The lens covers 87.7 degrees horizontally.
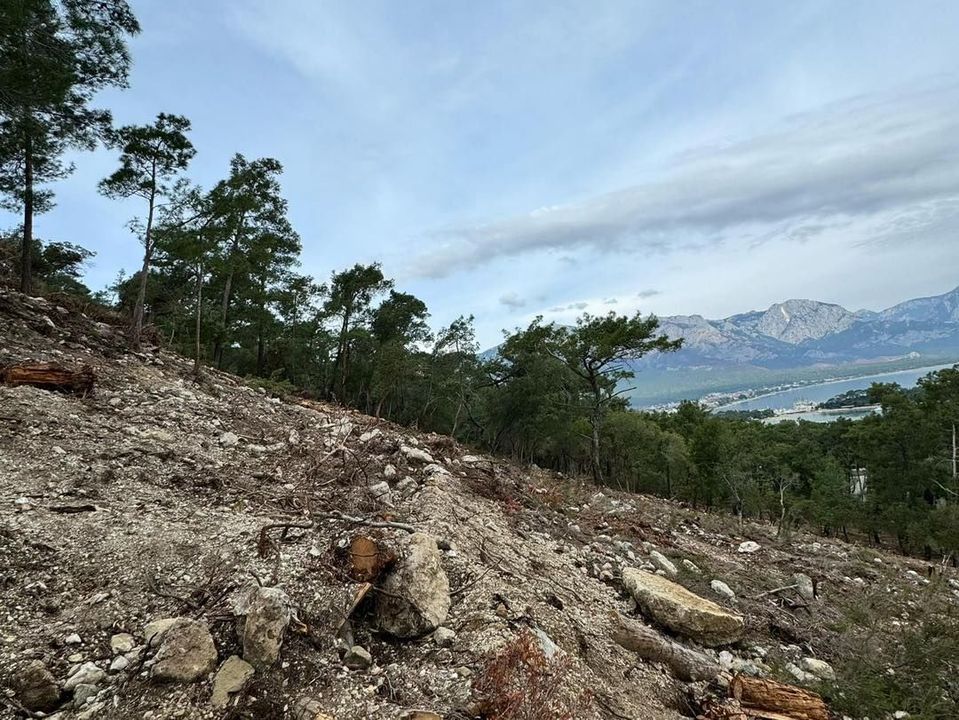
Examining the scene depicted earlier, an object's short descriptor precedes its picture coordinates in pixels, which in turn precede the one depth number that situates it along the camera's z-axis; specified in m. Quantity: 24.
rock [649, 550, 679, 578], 6.61
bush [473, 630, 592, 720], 3.19
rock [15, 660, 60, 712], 2.98
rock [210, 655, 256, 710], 3.07
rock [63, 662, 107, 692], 3.12
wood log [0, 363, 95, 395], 7.52
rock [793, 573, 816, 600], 6.79
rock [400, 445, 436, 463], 7.90
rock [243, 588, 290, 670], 3.34
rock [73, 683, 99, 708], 3.04
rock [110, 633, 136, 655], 3.39
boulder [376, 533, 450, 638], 3.87
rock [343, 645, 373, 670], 3.53
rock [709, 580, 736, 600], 6.22
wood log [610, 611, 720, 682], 4.50
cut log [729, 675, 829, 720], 4.08
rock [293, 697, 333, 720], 3.05
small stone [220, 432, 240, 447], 7.79
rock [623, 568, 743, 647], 5.03
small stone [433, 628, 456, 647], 3.80
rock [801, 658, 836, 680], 4.97
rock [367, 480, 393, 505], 6.31
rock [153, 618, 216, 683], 3.15
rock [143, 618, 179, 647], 3.39
